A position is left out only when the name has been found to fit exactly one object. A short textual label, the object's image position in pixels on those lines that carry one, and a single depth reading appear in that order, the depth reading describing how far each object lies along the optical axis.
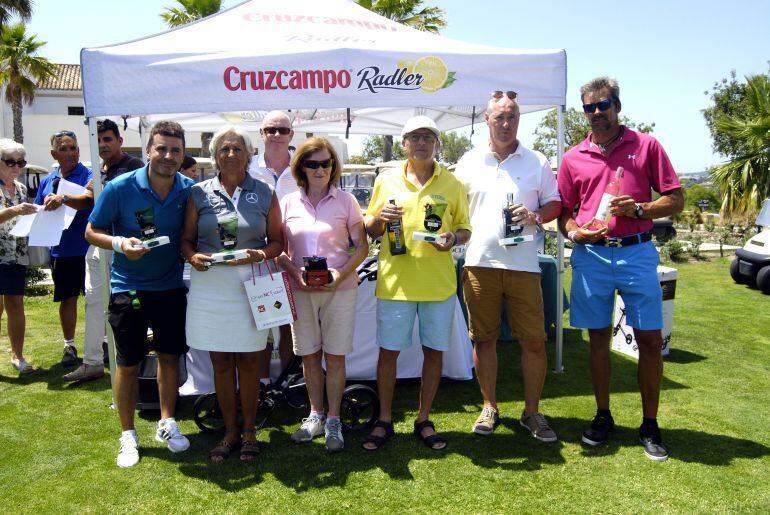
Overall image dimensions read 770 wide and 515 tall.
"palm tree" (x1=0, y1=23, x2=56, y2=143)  23.05
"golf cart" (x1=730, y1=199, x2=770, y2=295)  8.06
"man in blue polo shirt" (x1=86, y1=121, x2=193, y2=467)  3.07
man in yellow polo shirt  3.19
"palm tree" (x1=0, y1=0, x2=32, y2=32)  23.47
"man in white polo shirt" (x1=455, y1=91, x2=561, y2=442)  3.35
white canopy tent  3.81
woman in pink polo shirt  3.18
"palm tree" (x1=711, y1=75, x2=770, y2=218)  12.59
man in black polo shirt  4.03
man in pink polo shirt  3.15
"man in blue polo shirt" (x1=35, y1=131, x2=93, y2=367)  4.36
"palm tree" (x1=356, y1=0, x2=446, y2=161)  17.58
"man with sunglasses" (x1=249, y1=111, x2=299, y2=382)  3.92
